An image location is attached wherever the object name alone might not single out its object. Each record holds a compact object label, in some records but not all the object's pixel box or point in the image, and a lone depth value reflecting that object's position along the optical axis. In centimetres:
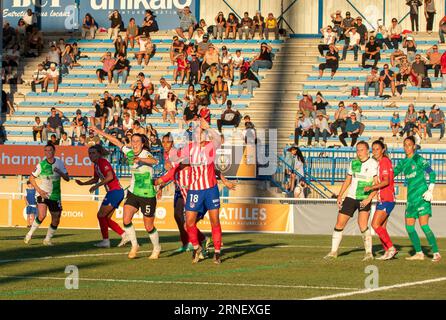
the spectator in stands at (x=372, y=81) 4012
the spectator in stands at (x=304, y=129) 3791
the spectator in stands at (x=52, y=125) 3991
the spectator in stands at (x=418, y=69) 4019
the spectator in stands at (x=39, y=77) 4409
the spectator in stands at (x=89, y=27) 4719
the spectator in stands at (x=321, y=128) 3778
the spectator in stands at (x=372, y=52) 4159
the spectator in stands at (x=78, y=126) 3962
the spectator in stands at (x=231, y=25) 4518
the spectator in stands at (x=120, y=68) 4358
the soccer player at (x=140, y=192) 2023
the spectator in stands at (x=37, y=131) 4022
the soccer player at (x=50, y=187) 2359
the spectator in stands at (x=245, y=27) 4503
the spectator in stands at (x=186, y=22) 4569
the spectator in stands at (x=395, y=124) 3791
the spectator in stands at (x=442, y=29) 4275
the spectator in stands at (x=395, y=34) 4250
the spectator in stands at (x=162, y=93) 4116
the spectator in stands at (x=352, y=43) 4234
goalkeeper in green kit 2036
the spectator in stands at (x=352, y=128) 3759
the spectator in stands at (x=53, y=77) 4381
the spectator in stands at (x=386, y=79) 3997
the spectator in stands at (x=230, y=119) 3850
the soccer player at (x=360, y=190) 2020
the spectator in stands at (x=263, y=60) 4253
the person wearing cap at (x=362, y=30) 4278
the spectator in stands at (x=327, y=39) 4302
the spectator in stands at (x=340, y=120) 3800
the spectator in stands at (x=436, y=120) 3744
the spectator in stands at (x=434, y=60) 4050
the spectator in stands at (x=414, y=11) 4478
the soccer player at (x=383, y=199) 2014
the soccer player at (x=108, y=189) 2297
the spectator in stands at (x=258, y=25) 4506
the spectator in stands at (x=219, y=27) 4525
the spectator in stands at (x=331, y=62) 4188
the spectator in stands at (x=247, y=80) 4166
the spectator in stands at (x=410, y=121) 3750
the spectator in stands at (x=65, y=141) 3878
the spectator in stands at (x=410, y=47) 4112
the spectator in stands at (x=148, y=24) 4622
